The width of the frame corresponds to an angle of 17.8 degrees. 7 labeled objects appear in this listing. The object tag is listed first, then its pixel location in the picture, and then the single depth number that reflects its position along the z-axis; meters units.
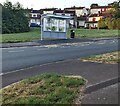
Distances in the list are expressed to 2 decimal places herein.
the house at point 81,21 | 128.46
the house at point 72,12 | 118.48
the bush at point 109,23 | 68.22
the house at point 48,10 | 131.20
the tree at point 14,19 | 59.25
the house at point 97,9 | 134.88
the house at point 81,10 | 148.62
